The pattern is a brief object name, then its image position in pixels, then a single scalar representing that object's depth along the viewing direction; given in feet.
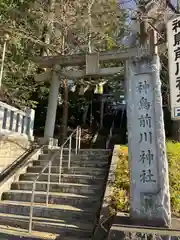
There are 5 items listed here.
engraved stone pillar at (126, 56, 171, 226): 10.74
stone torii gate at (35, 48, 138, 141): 17.65
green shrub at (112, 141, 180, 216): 13.00
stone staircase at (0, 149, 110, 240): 12.67
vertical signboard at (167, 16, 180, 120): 10.75
